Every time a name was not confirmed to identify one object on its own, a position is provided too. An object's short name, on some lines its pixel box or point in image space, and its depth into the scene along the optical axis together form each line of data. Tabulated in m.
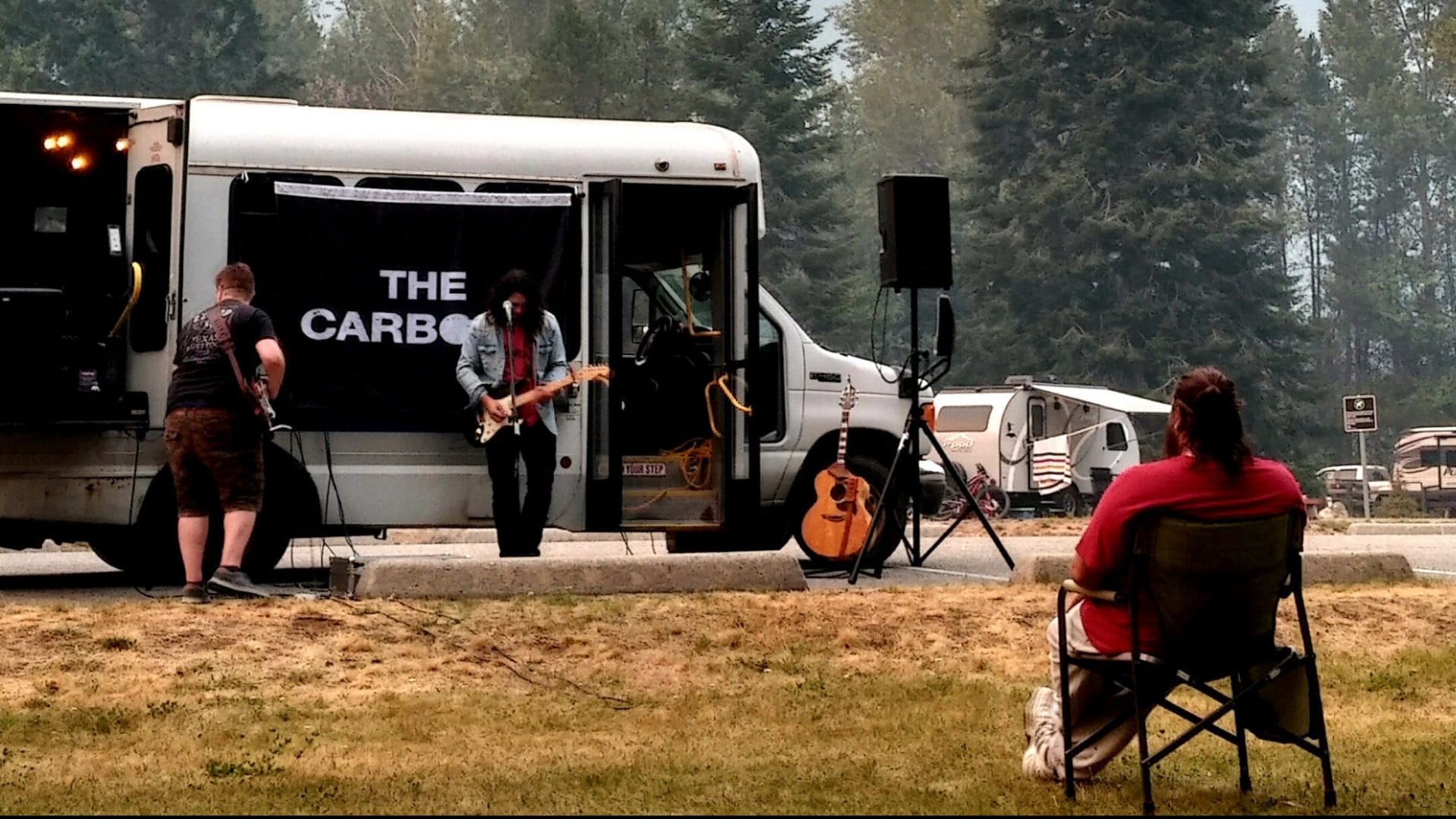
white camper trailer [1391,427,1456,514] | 44.53
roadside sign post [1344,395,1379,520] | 31.03
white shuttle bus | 12.06
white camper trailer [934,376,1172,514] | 36.19
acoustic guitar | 13.68
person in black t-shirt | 10.69
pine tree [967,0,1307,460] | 50.81
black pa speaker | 13.29
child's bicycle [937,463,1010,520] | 33.75
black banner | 12.35
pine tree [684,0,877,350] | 50.84
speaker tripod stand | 12.64
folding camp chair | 5.93
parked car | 45.66
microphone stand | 12.17
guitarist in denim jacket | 12.15
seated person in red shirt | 5.96
